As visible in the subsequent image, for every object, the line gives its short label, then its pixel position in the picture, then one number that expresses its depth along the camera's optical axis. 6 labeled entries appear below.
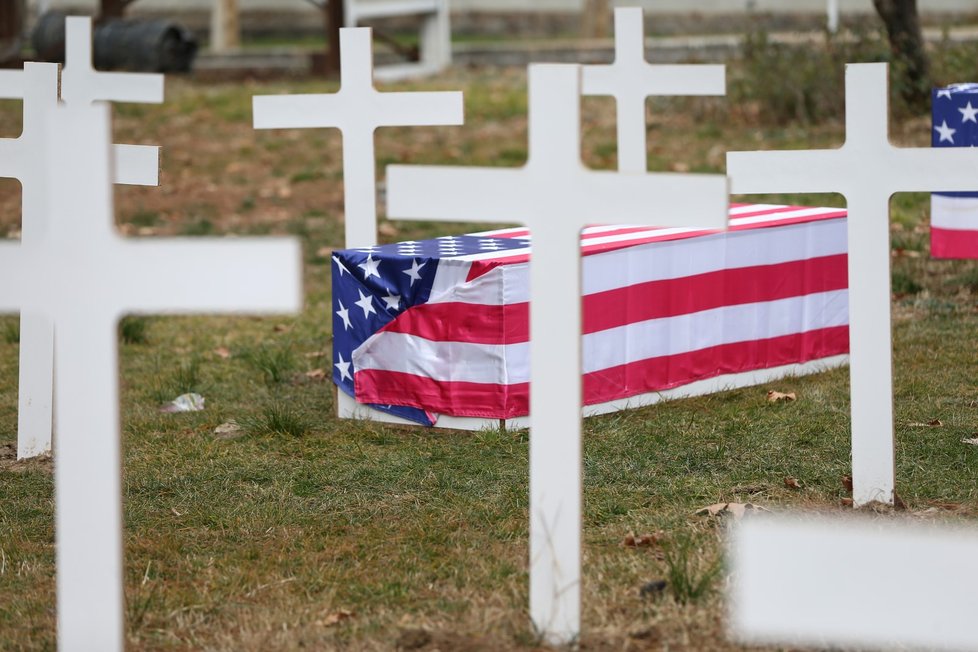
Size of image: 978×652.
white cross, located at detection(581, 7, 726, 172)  13.36
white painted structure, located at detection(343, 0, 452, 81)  36.87
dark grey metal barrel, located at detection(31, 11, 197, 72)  34.50
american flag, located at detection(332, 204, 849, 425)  11.02
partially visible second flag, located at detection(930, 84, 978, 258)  14.83
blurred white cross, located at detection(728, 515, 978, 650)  5.20
